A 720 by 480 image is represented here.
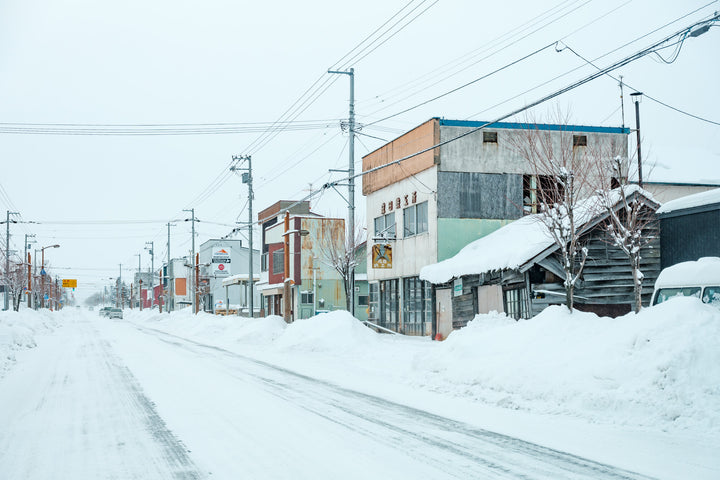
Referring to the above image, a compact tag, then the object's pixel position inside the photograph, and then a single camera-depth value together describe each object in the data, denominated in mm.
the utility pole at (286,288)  33188
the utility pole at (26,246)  75344
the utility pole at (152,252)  104288
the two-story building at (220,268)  86125
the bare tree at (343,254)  35178
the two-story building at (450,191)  29922
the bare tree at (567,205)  18031
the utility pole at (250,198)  41375
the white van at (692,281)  13352
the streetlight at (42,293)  76981
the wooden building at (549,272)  21391
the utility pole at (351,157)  28094
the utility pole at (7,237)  52650
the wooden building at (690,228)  20047
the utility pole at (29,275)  65494
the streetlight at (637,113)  33250
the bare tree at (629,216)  20266
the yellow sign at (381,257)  32938
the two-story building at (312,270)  48125
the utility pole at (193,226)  63500
